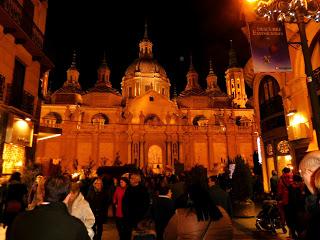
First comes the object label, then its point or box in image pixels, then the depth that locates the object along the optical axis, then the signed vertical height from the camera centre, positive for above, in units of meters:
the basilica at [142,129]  43.81 +7.33
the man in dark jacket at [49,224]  2.44 -0.45
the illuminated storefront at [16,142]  12.14 +1.55
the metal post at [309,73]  6.09 +2.35
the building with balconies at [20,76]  11.92 +4.89
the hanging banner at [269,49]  8.25 +3.73
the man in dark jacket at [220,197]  7.37 -0.64
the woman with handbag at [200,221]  2.92 -0.52
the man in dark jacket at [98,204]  7.20 -0.79
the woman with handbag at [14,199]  6.62 -0.62
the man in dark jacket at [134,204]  5.88 -0.67
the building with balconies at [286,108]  12.64 +3.61
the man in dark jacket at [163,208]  6.45 -0.81
